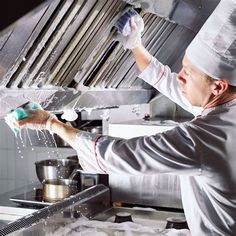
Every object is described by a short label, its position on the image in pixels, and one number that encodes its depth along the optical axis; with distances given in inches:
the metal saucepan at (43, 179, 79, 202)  104.9
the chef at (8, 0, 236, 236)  61.5
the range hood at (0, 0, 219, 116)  58.3
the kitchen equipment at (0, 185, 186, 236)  85.2
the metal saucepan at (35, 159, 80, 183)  113.3
